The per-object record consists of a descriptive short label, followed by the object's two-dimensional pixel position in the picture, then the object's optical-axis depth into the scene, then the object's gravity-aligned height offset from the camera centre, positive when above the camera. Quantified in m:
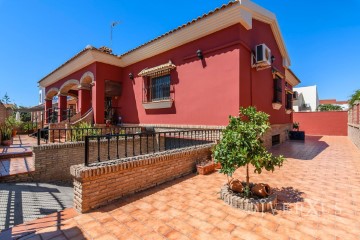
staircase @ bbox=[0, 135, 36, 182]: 5.05 -1.39
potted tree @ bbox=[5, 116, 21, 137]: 14.10 -0.23
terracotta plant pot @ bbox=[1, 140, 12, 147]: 9.02 -1.07
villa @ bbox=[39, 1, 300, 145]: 6.51 +2.10
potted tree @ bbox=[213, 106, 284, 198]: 3.21 -0.52
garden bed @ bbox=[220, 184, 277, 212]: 3.03 -1.39
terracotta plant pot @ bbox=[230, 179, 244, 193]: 3.48 -1.26
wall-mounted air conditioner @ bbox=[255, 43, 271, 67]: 6.91 +2.42
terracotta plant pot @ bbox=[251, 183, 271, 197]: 3.28 -1.26
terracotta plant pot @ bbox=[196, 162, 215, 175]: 5.04 -1.33
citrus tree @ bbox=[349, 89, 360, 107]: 17.72 +2.36
